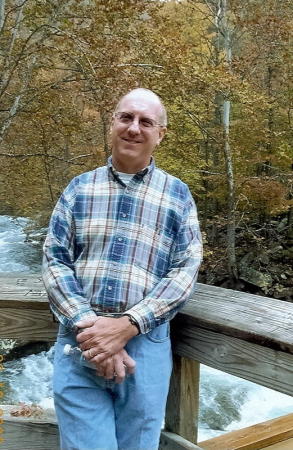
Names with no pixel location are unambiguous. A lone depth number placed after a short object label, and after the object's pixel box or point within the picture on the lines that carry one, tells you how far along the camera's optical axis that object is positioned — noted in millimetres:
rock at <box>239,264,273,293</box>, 12681
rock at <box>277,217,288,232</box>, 15828
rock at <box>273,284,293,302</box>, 12602
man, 1555
